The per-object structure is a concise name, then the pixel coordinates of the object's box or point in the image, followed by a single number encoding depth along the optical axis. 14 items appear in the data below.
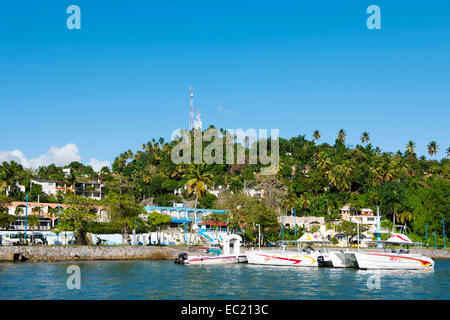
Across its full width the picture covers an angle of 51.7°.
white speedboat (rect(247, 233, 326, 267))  57.41
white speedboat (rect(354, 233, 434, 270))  53.62
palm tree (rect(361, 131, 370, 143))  152.88
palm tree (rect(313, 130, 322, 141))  159.00
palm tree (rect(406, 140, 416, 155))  150.00
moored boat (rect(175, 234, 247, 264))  59.41
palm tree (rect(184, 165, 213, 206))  83.56
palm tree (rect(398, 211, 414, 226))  99.18
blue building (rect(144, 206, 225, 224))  101.88
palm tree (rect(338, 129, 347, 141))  155.12
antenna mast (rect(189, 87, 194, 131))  135.26
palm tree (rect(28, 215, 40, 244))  71.59
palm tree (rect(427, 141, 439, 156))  151.88
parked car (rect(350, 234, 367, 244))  90.07
